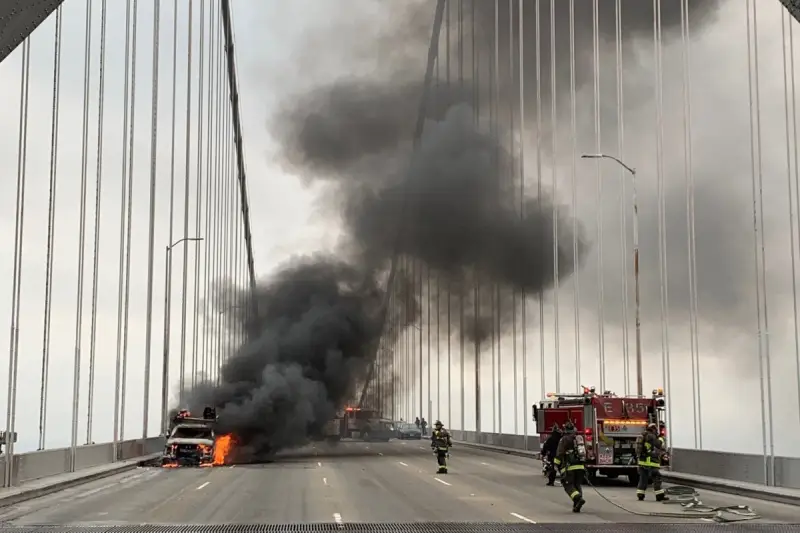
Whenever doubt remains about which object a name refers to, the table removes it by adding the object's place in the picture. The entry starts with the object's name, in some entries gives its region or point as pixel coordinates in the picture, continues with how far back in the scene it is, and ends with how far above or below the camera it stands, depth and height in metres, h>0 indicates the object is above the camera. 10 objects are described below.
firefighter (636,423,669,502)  19.39 -1.29
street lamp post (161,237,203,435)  42.44 +3.13
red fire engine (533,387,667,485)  23.64 -0.78
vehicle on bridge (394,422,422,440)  69.19 -2.70
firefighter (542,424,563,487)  22.91 -1.38
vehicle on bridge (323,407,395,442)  58.70 -2.16
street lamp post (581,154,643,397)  28.44 +2.59
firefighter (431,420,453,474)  27.00 -1.41
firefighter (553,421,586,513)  16.61 -1.24
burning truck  32.88 -1.67
